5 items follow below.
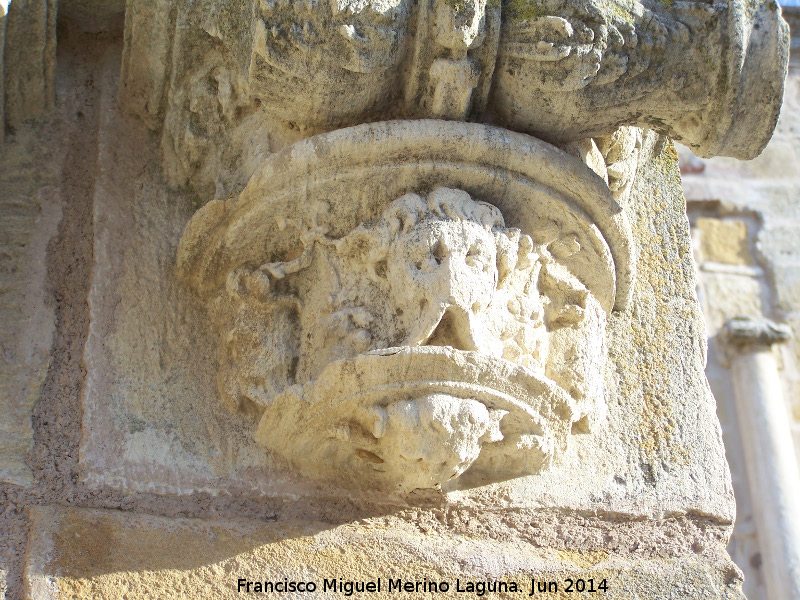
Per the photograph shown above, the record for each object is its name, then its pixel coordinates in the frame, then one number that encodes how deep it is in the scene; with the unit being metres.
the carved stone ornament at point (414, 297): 1.59
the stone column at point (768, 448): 3.80
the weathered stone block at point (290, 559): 1.59
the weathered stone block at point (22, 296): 1.71
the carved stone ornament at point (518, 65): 1.69
